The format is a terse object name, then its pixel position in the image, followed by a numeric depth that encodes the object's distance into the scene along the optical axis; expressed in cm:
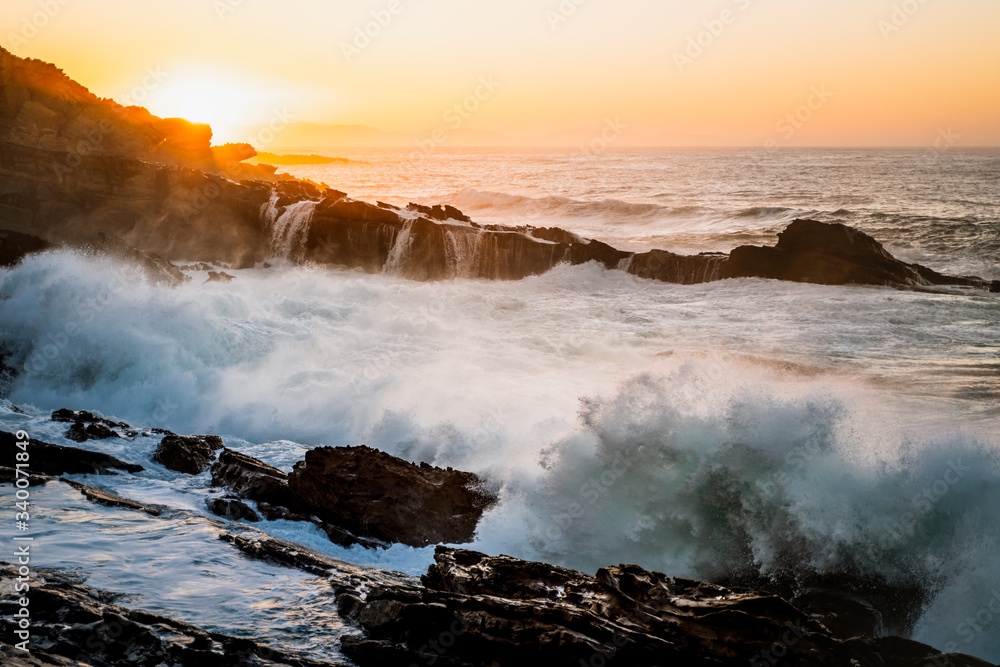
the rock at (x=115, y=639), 430
